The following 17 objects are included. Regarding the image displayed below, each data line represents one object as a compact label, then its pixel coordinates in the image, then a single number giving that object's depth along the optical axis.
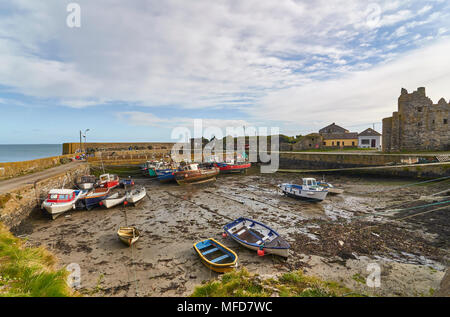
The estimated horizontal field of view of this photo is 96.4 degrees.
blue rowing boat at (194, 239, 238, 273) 7.66
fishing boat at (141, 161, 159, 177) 30.31
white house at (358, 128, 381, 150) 45.31
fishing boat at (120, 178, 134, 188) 24.04
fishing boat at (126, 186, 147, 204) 16.55
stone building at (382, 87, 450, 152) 25.55
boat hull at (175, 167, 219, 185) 26.23
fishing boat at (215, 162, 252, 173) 35.12
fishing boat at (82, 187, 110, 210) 15.79
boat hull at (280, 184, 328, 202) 16.17
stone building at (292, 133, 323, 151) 49.38
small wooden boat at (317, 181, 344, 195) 17.88
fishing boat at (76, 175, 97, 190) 21.05
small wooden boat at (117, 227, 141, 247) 10.02
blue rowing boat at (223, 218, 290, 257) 8.68
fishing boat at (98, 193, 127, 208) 15.76
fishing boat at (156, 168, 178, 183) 26.72
